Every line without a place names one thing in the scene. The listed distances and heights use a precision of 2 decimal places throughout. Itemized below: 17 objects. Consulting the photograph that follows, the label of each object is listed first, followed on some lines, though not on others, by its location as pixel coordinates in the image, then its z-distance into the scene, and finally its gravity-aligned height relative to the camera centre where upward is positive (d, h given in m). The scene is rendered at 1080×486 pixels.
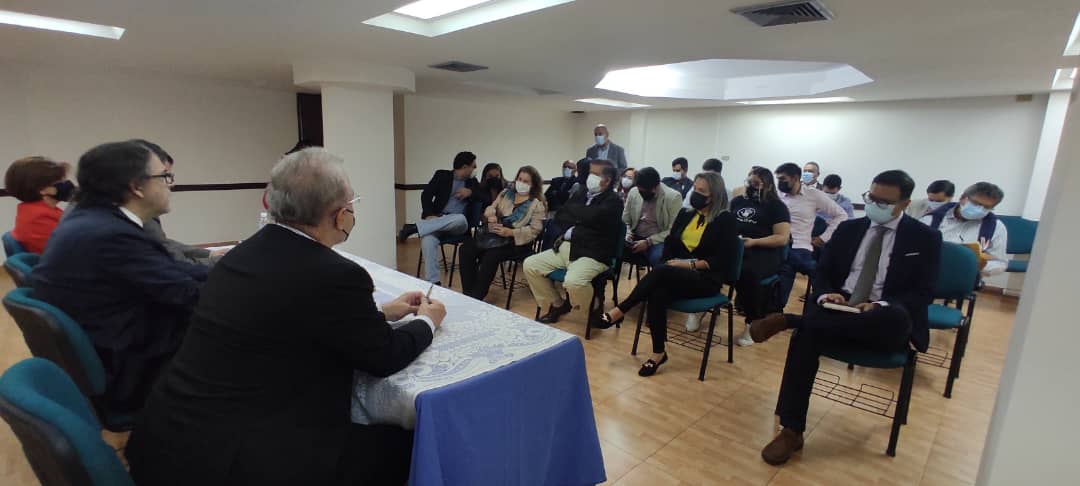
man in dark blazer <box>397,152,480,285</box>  4.76 -0.50
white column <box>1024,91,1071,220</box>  5.19 +0.22
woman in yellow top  3.11 -0.68
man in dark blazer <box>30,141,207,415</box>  1.61 -0.48
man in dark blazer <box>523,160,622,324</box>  3.64 -0.68
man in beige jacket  4.09 -0.49
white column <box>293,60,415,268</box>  4.59 +0.07
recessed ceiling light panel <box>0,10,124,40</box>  3.34 +0.66
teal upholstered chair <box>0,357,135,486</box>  0.91 -0.55
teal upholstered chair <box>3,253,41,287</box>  1.97 -0.57
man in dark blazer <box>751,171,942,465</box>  2.28 -0.62
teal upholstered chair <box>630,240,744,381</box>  3.05 -0.87
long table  1.32 -0.71
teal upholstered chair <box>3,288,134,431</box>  1.52 -0.64
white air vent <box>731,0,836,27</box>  2.53 +0.75
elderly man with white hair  1.14 -0.53
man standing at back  6.82 +0.02
